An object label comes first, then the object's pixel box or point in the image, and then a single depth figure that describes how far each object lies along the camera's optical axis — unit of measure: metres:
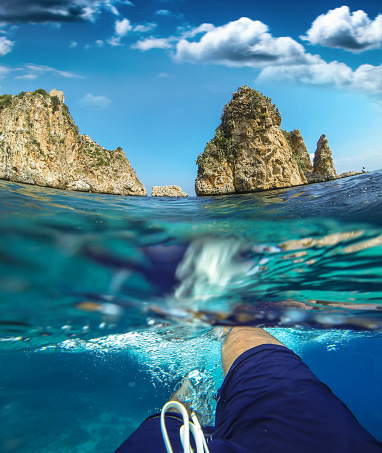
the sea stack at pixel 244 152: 16.52
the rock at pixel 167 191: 23.38
